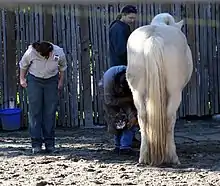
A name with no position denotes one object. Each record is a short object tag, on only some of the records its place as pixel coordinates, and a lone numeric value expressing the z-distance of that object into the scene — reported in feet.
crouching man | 31.62
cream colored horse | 27.85
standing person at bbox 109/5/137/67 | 34.31
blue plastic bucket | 44.73
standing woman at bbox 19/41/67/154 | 33.26
